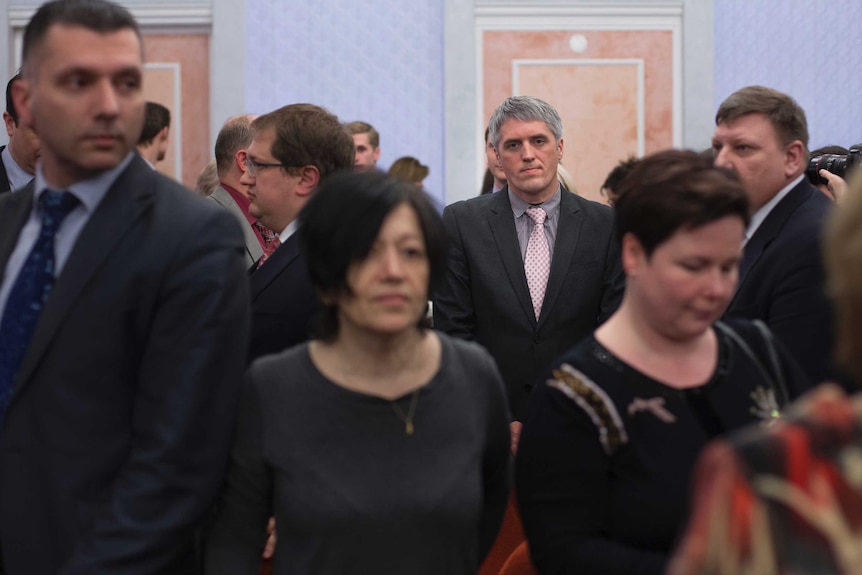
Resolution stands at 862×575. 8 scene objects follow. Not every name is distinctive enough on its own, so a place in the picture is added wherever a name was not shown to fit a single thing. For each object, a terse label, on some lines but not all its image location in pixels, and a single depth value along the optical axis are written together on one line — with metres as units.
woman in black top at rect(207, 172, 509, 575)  2.07
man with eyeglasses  3.08
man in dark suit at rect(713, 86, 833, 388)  2.83
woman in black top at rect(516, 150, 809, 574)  2.06
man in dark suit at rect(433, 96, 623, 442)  4.00
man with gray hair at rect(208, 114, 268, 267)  4.25
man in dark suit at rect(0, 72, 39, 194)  3.96
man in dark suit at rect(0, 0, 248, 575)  2.06
